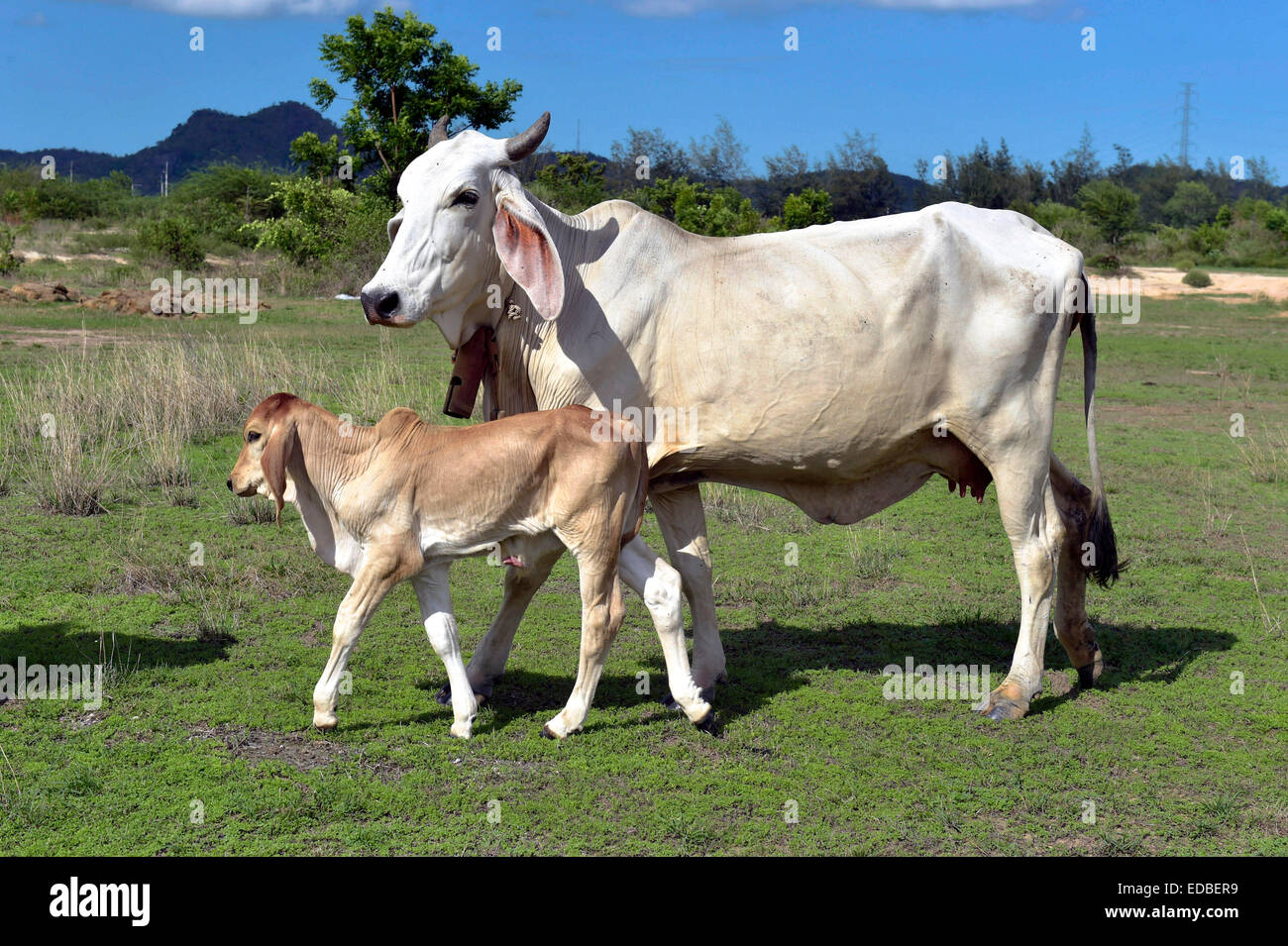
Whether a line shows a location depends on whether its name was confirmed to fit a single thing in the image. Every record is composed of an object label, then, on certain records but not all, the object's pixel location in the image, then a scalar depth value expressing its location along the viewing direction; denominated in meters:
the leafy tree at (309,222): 28.94
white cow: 5.54
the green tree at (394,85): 30.86
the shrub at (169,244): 28.39
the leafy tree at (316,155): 33.06
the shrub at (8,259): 24.98
